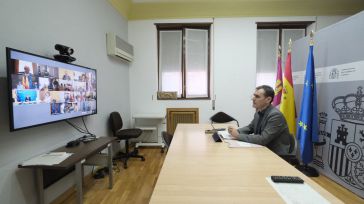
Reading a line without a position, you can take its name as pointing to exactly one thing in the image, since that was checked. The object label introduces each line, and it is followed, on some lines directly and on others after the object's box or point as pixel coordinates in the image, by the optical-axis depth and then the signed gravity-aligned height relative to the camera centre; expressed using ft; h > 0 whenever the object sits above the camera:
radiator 14.11 -1.70
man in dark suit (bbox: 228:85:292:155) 6.11 -1.11
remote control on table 3.58 -1.63
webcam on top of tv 6.45 +1.36
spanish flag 10.52 -0.36
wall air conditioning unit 10.80 +2.75
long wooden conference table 3.14 -1.69
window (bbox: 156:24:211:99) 14.23 +2.42
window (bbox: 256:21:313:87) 13.92 +3.67
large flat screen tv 4.83 +0.08
